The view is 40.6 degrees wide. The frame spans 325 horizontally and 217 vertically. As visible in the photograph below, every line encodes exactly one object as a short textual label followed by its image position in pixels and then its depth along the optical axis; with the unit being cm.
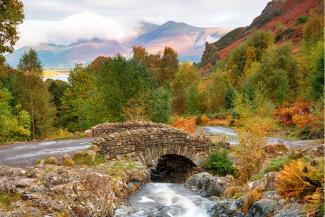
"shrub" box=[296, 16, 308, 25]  13325
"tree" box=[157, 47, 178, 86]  10950
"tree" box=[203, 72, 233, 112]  8093
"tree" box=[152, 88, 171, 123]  5444
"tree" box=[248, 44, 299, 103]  5975
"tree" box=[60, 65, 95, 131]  6994
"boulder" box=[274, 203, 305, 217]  1252
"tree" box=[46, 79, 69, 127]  8534
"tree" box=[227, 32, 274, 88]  8362
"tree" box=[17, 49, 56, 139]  6450
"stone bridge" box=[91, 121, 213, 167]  2712
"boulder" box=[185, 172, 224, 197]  2148
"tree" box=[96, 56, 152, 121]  4578
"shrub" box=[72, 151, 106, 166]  2267
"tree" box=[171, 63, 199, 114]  9912
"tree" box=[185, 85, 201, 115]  8825
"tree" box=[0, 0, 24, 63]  2305
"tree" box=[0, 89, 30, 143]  5055
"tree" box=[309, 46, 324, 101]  5076
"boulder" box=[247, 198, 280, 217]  1401
